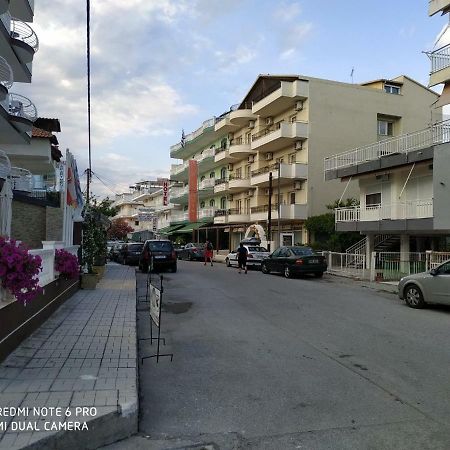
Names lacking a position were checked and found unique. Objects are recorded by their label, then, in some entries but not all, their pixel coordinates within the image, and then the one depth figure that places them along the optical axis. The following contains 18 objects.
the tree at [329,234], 30.34
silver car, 12.39
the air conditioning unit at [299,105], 38.31
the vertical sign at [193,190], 56.47
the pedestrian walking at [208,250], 33.60
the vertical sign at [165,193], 68.46
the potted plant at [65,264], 11.07
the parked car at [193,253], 41.84
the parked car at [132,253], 33.19
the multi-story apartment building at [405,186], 20.70
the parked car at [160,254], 25.52
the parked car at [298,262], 22.89
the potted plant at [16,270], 5.85
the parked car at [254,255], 29.00
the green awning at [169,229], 64.12
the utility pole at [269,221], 35.07
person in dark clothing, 26.28
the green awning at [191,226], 55.71
